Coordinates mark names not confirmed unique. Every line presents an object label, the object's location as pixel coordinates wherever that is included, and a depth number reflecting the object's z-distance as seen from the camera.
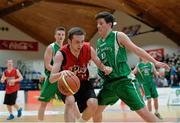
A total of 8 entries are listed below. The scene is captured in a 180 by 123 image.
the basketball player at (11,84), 10.76
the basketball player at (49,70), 6.87
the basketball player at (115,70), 5.21
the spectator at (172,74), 20.76
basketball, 5.03
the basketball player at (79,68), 5.17
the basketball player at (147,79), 10.50
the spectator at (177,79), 20.78
